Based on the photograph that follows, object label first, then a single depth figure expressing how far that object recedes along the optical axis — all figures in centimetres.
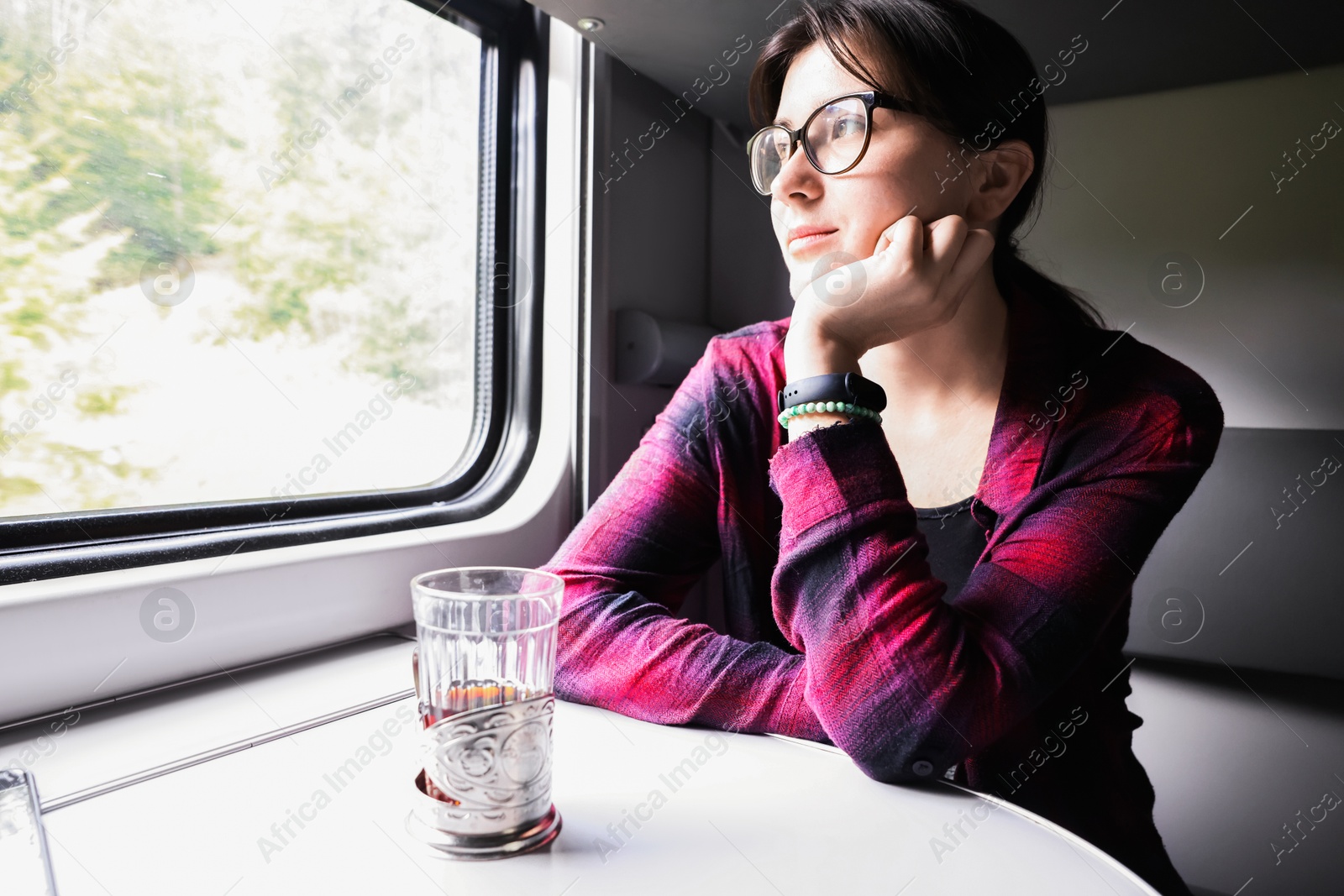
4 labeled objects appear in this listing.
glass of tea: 61
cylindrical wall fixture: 178
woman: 85
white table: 60
